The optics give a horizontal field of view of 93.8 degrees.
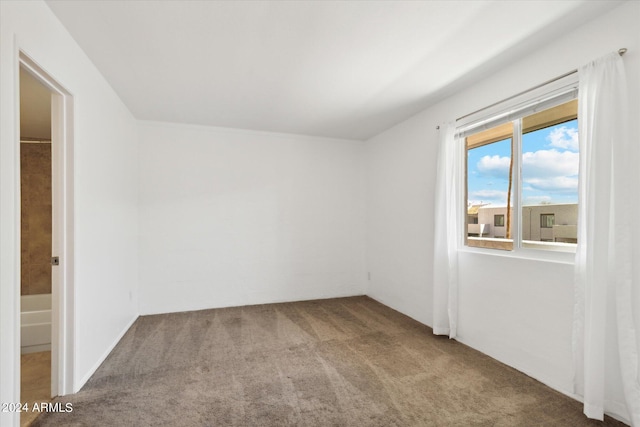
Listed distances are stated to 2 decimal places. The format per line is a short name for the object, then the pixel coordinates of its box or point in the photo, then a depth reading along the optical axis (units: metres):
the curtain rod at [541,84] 1.89
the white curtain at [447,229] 3.15
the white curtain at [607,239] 1.81
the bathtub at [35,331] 3.12
